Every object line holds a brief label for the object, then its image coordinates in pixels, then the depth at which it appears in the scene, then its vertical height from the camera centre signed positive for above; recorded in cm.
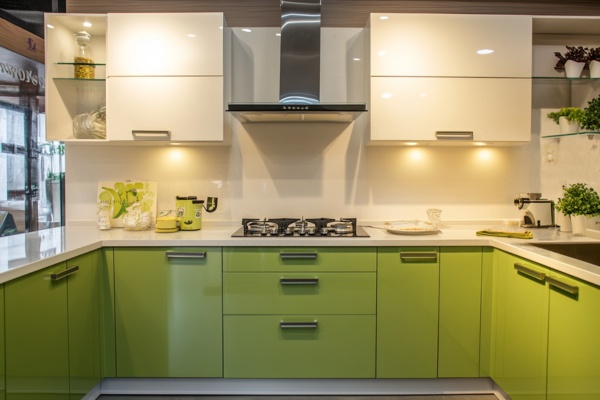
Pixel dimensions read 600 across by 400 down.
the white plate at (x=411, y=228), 233 -22
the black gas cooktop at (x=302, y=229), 226 -22
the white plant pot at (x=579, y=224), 230 -18
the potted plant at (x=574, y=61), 253 +87
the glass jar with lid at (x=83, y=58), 248 +86
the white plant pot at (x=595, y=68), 248 +82
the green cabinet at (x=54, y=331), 145 -61
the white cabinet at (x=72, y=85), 244 +70
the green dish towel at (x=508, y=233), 218 -23
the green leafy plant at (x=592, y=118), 242 +48
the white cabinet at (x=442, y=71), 238 +76
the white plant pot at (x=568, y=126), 252 +45
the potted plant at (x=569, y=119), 248 +49
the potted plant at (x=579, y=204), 227 -6
